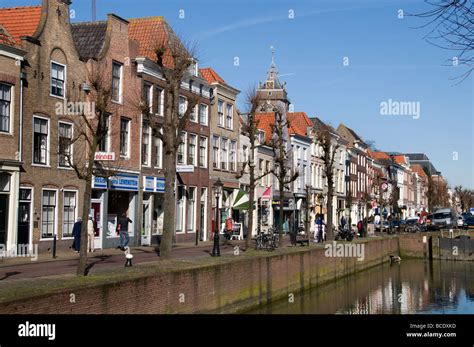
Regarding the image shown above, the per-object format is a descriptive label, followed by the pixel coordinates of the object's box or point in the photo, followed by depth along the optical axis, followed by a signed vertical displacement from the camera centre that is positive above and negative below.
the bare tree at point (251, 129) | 29.78 +4.57
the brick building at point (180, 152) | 34.59 +3.99
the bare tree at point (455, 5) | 8.52 +2.94
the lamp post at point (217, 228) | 24.52 -0.44
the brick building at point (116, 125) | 30.48 +4.84
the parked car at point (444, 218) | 67.61 -0.08
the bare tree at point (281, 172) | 31.77 +2.43
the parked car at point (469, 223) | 61.51 -0.57
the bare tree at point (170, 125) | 20.66 +3.20
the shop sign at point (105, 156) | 28.05 +2.82
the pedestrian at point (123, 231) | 28.52 -0.62
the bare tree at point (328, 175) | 39.12 +2.74
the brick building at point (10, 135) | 24.25 +3.26
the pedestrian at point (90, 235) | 27.54 -0.78
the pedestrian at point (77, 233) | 26.33 -0.66
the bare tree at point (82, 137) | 26.97 +3.75
